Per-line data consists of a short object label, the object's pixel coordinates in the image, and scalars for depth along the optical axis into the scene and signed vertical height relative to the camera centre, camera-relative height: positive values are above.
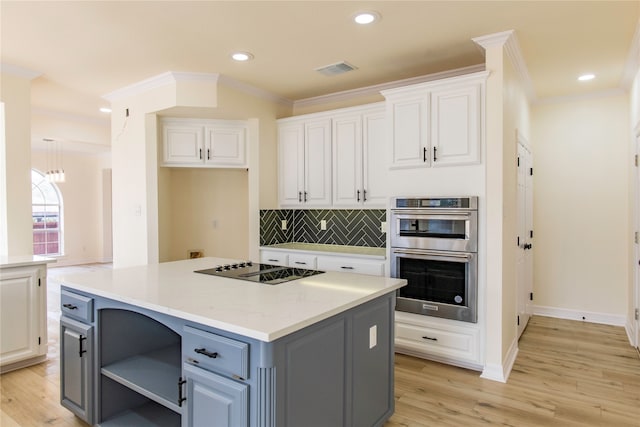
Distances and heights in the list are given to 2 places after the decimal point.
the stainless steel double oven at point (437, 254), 3.12 -0.39
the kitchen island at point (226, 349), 1.55 -0.69
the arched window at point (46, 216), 8.47 -0.15
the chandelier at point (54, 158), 8.00 +1.14
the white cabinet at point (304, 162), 4.34 +0.53
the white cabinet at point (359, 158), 3.99 +0.53
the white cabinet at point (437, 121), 3.12 +0.73
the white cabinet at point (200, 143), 4.33 +0.75
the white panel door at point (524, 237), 3.86 -0.32
